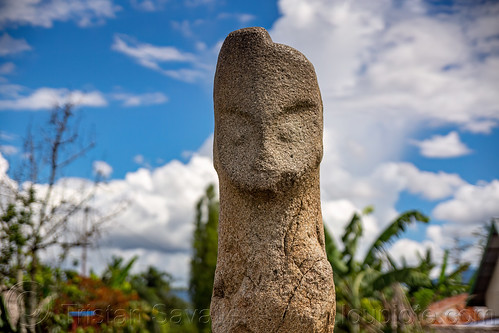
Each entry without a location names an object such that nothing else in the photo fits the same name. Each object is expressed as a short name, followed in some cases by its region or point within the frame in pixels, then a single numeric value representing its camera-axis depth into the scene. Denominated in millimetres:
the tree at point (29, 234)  10070
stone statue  4465
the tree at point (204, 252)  18547
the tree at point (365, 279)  12805
